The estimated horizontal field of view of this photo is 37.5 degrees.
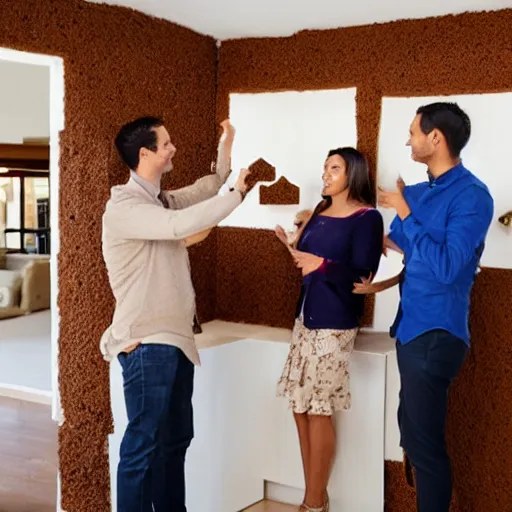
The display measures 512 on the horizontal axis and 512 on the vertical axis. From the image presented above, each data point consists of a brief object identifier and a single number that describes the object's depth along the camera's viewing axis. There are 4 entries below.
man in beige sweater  2.26
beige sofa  5.83
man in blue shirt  2.12
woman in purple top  2.66
